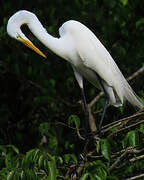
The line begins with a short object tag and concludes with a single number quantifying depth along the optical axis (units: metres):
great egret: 7.26
